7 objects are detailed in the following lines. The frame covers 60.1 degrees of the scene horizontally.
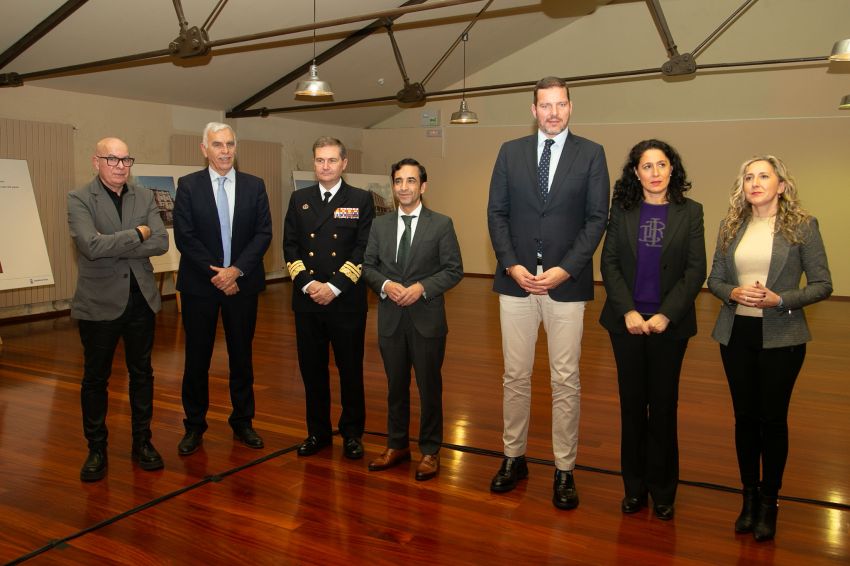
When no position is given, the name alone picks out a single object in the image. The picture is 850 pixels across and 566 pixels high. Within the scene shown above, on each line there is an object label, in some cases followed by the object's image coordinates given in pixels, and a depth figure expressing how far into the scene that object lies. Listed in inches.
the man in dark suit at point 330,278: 148.0
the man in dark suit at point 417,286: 140.3
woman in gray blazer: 112.3
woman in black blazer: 119.0
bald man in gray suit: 137.9
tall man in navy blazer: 124.5
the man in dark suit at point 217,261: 152.2
